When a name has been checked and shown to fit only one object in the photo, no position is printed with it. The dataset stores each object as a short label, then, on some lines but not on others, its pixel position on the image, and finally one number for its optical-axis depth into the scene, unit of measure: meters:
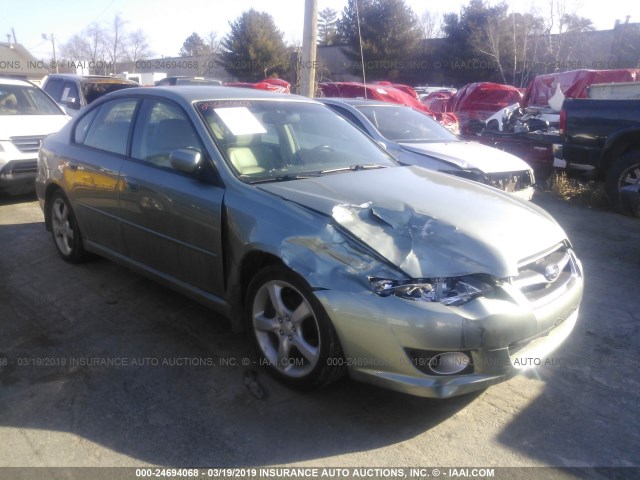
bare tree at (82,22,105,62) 47.34
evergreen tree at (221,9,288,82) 42.12
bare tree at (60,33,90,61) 48.84
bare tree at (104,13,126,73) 47.12
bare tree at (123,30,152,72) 49.28
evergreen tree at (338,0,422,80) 40.38
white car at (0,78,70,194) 7.35
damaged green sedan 2.69
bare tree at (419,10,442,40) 49.42
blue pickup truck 7.21
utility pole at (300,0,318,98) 9.34
